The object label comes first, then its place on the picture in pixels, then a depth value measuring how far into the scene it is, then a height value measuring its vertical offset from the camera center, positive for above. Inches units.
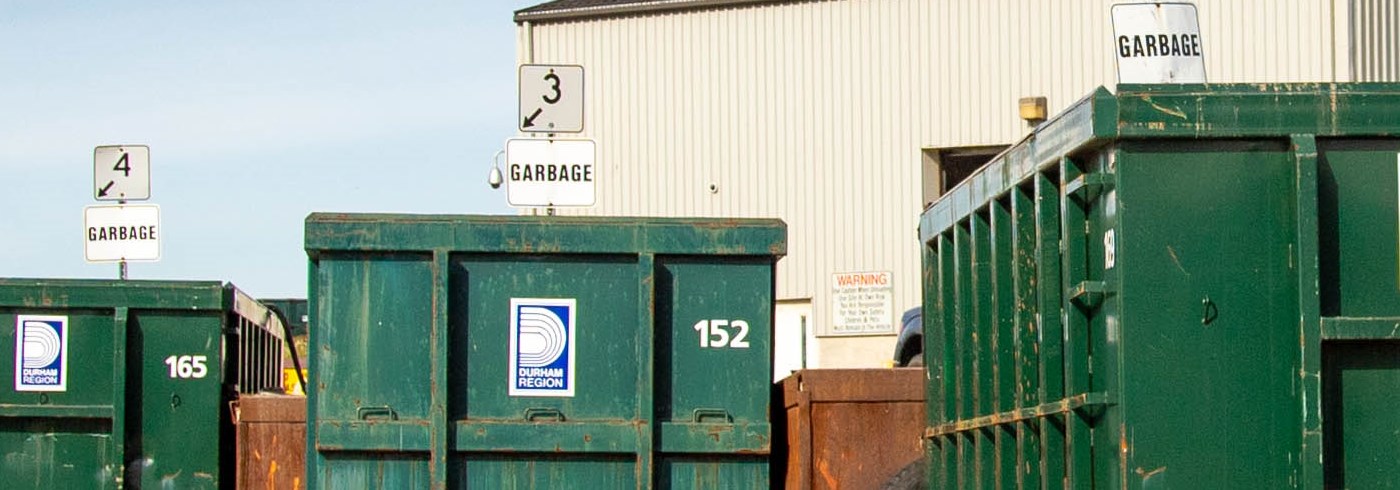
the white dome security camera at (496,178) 1027.9 +90.2
